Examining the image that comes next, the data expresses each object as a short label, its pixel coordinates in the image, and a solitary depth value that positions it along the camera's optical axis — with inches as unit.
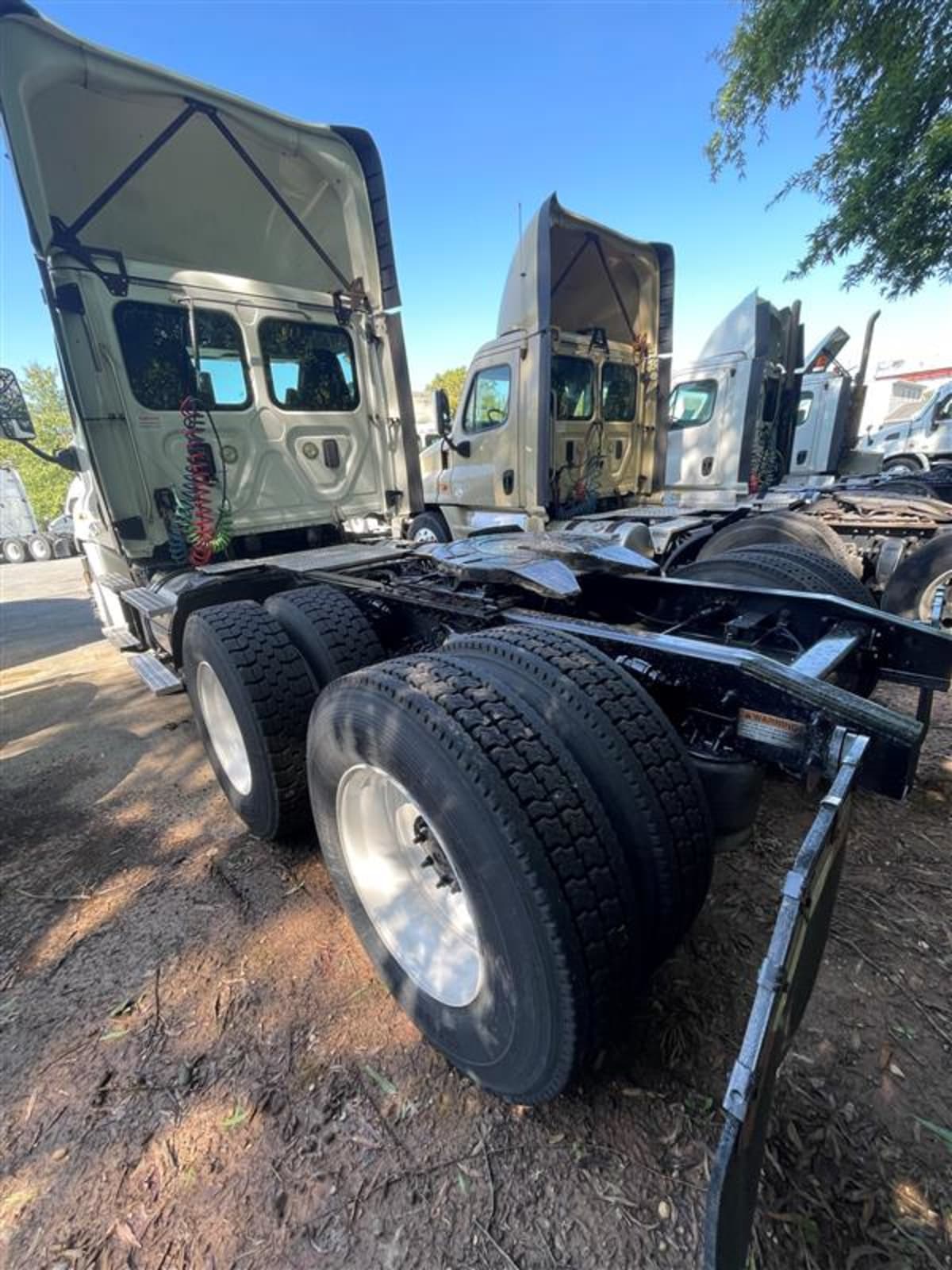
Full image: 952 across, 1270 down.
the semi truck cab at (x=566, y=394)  226.8
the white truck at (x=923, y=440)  465.7
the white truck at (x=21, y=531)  773.3
